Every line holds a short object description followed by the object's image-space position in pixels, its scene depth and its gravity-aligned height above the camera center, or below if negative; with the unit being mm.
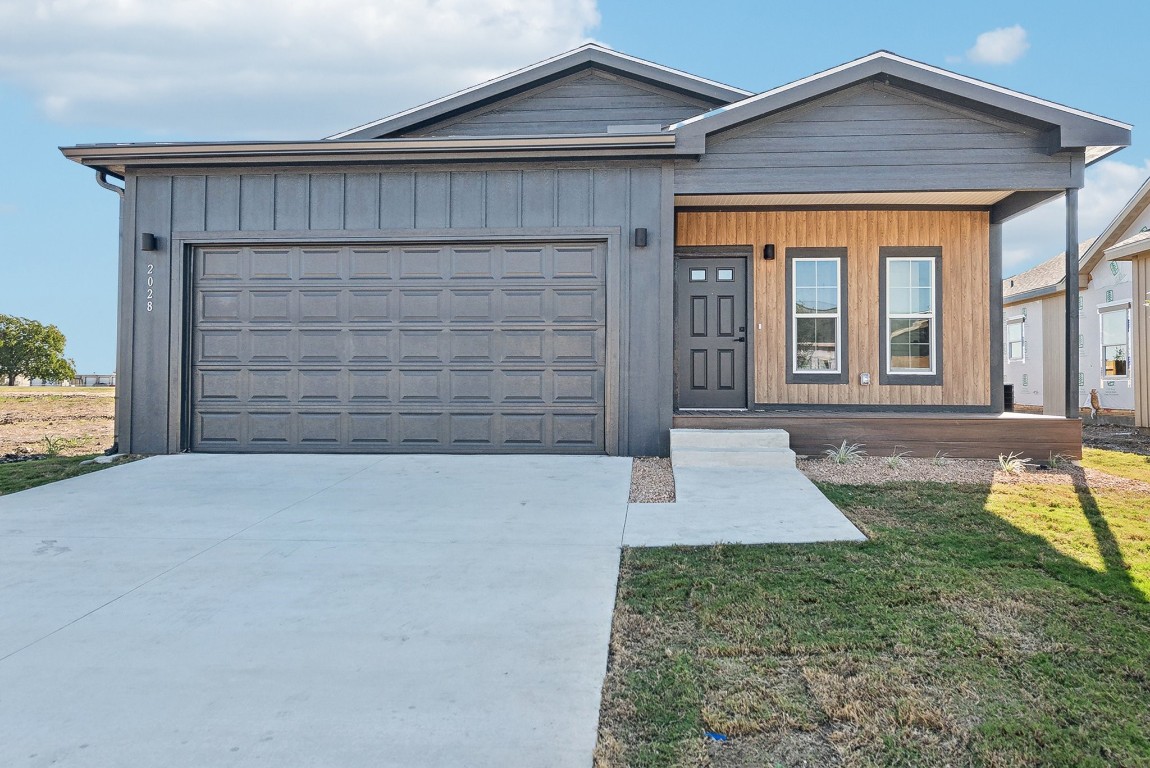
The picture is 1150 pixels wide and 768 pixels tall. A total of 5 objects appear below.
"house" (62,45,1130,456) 7289 +1467
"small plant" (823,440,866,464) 7039 -613
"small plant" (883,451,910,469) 6741 -658
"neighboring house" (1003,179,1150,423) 12766 +1490
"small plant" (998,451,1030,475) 6727 -674
